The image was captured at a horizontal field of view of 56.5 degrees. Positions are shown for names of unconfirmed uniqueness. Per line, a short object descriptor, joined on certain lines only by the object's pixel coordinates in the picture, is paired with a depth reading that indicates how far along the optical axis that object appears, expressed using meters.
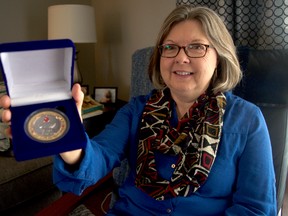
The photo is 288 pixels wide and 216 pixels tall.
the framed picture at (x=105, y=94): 2.07
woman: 0.84
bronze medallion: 0.71
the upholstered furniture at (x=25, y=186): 1.33
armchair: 1.00
